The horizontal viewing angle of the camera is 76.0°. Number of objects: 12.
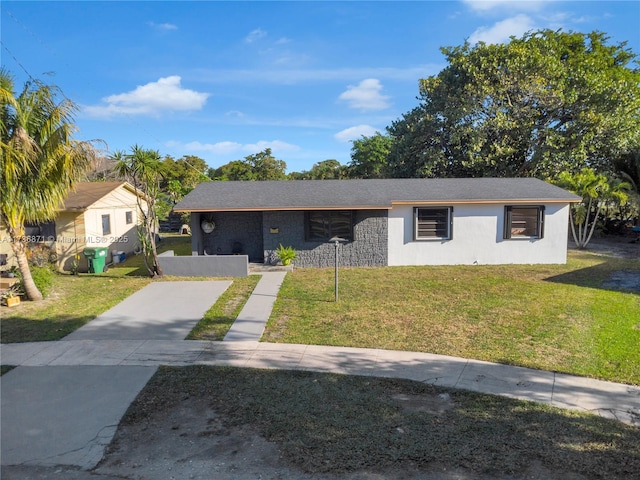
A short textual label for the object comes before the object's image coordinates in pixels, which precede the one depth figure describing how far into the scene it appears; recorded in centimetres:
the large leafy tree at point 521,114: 2105
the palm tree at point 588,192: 1702
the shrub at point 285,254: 1407
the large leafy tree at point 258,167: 4381
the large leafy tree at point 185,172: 3682
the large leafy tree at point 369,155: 3806
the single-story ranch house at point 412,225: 1430
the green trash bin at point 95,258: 1408
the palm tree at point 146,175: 1191
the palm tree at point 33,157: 932
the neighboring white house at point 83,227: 1445
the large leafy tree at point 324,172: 4634
